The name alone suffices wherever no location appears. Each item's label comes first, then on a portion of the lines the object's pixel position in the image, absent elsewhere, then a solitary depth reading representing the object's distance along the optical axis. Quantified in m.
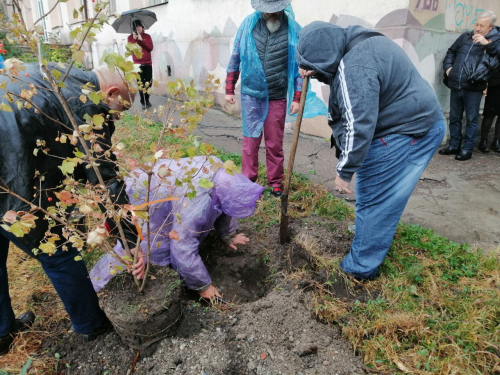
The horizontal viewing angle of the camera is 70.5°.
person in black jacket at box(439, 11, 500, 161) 4.33
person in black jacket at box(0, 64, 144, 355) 1.55
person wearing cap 3.36
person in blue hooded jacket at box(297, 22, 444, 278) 1.86
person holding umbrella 7.21
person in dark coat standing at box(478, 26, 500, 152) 4.31
